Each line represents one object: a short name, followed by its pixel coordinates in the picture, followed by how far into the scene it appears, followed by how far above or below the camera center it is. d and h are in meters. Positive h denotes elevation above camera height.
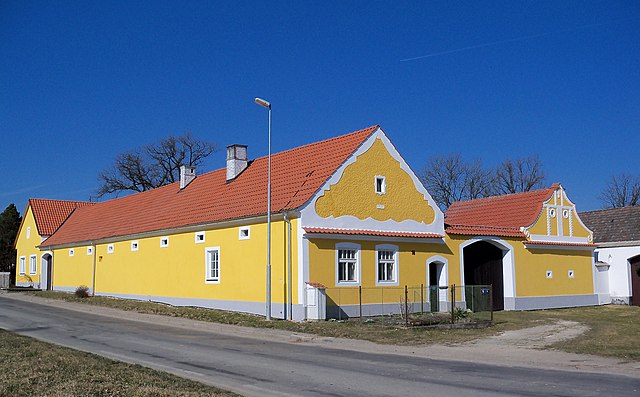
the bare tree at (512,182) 63.56 +8.01
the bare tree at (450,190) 63.69 +7.26
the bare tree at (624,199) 64.06 +6.20
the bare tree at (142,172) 66.69 +9.78
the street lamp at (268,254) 22.94 +0.36
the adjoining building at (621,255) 35.22 +0.37
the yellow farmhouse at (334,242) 23.81 +0.95
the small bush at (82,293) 36.38 -1.49
